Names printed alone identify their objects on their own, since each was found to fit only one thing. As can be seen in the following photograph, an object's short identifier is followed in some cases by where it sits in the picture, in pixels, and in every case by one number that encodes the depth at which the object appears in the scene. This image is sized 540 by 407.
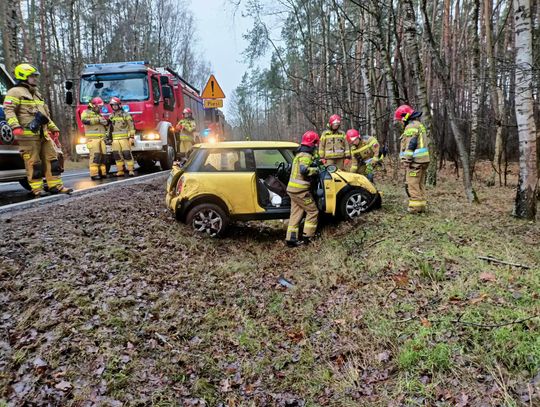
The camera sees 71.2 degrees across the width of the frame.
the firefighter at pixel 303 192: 6.26
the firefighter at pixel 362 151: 9.40
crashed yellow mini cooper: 6.55
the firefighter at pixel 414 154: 6.47
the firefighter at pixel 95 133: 9.76
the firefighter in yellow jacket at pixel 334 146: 9.80
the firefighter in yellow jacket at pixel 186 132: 12.98
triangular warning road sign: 12.80
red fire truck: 11.20
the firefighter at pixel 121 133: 10.10
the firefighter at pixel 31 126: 6.33
